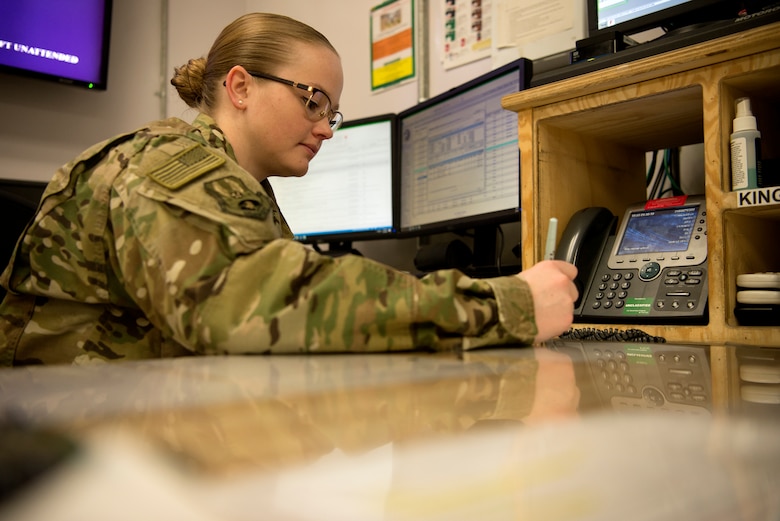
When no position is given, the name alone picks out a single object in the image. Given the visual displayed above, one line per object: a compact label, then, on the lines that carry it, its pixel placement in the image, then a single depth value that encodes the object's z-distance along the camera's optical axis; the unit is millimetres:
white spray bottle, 901
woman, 594
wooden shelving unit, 905
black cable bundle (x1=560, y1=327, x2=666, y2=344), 863
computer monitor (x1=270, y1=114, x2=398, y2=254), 1927
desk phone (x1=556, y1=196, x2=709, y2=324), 979
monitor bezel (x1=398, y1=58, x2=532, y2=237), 1421
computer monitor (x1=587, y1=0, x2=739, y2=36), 1036
